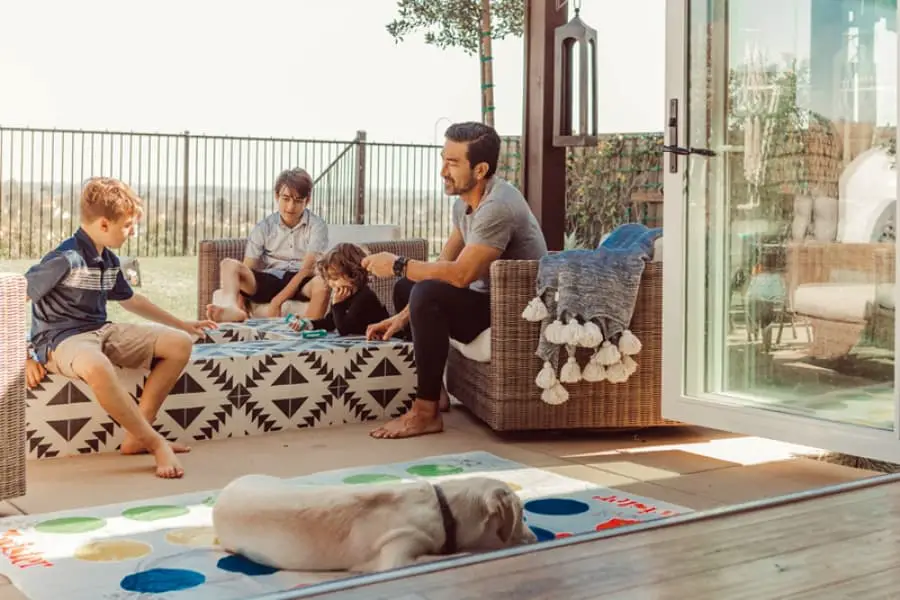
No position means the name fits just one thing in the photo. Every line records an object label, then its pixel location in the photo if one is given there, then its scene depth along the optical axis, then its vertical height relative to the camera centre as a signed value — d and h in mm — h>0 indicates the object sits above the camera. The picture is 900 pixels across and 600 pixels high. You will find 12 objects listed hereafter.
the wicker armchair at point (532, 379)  3828 -262
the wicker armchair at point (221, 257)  5496 +222
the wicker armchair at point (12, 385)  2664 -204
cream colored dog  2174 -436
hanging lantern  4914 +1006
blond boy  3266 -88
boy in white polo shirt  5129 +193
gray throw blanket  3768 -24
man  3891 +145
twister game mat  2178 -537
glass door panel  3318 +343
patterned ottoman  3502 -318
